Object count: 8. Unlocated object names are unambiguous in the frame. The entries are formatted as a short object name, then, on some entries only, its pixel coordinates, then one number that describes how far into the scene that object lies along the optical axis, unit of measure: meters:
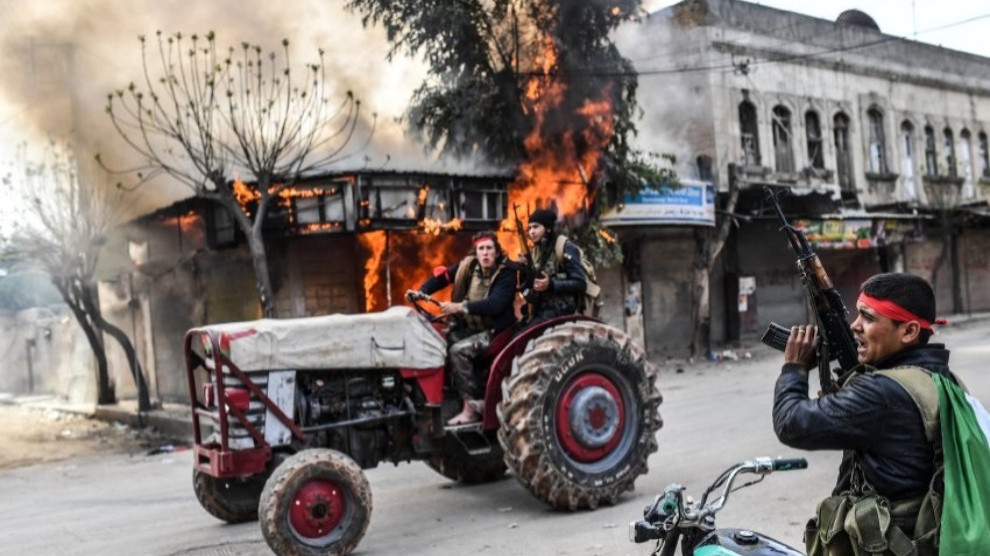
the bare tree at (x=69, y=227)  16.20
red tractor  6.00
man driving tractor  7.05
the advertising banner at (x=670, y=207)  19.11
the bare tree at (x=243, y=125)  13.71
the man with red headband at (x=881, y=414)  2.69
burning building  15.57
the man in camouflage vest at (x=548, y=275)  7.22
